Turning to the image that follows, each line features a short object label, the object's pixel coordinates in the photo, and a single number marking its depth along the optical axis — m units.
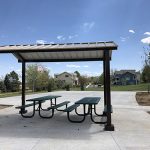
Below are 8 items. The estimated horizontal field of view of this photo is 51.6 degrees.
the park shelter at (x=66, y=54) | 4.68
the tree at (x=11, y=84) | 33.02
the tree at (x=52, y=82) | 30.22
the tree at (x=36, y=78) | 30.69
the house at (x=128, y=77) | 57.80
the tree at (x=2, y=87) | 31.96
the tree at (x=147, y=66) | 15.80
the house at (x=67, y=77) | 65.55
